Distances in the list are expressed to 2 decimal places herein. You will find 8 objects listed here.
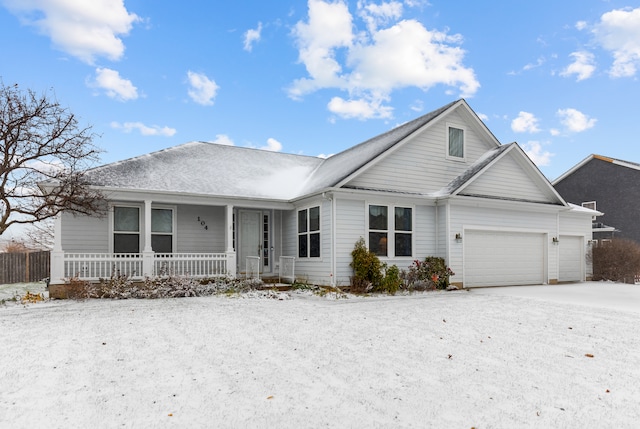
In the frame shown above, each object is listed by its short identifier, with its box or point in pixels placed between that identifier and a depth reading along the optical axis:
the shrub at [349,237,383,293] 12.08
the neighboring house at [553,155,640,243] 22.76
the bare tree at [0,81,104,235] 10.66
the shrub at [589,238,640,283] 17.00
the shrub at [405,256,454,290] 13.05
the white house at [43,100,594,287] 12.38
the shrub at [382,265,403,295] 12.25
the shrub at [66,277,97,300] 10.77
